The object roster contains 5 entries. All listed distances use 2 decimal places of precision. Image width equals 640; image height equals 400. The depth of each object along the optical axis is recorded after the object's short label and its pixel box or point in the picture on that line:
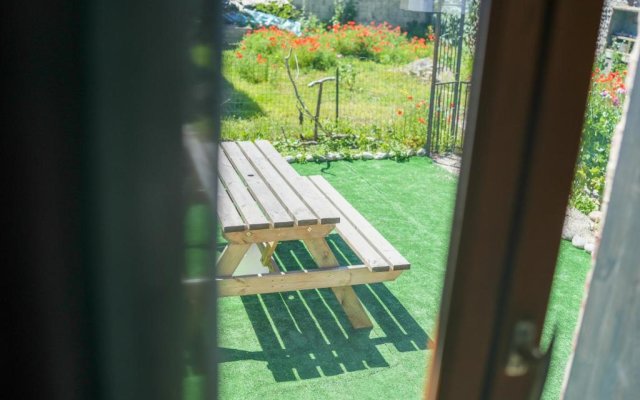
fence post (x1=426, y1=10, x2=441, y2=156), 5.18
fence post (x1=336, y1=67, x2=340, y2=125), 6.51
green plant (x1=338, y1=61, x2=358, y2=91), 7.06
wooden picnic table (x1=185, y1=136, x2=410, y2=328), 3.31
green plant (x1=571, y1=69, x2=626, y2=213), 4.64
